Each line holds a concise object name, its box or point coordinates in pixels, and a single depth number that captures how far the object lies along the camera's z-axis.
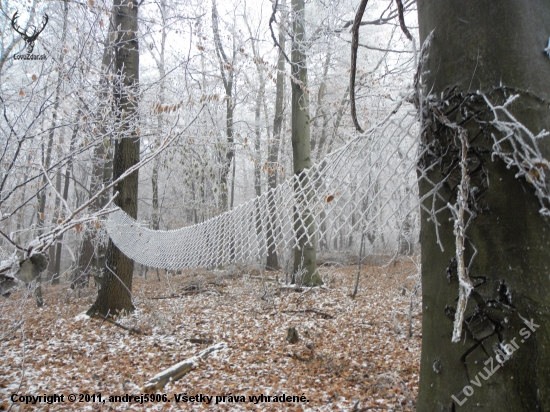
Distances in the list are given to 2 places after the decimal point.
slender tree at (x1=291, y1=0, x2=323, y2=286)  4.99
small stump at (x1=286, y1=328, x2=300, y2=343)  3.12
